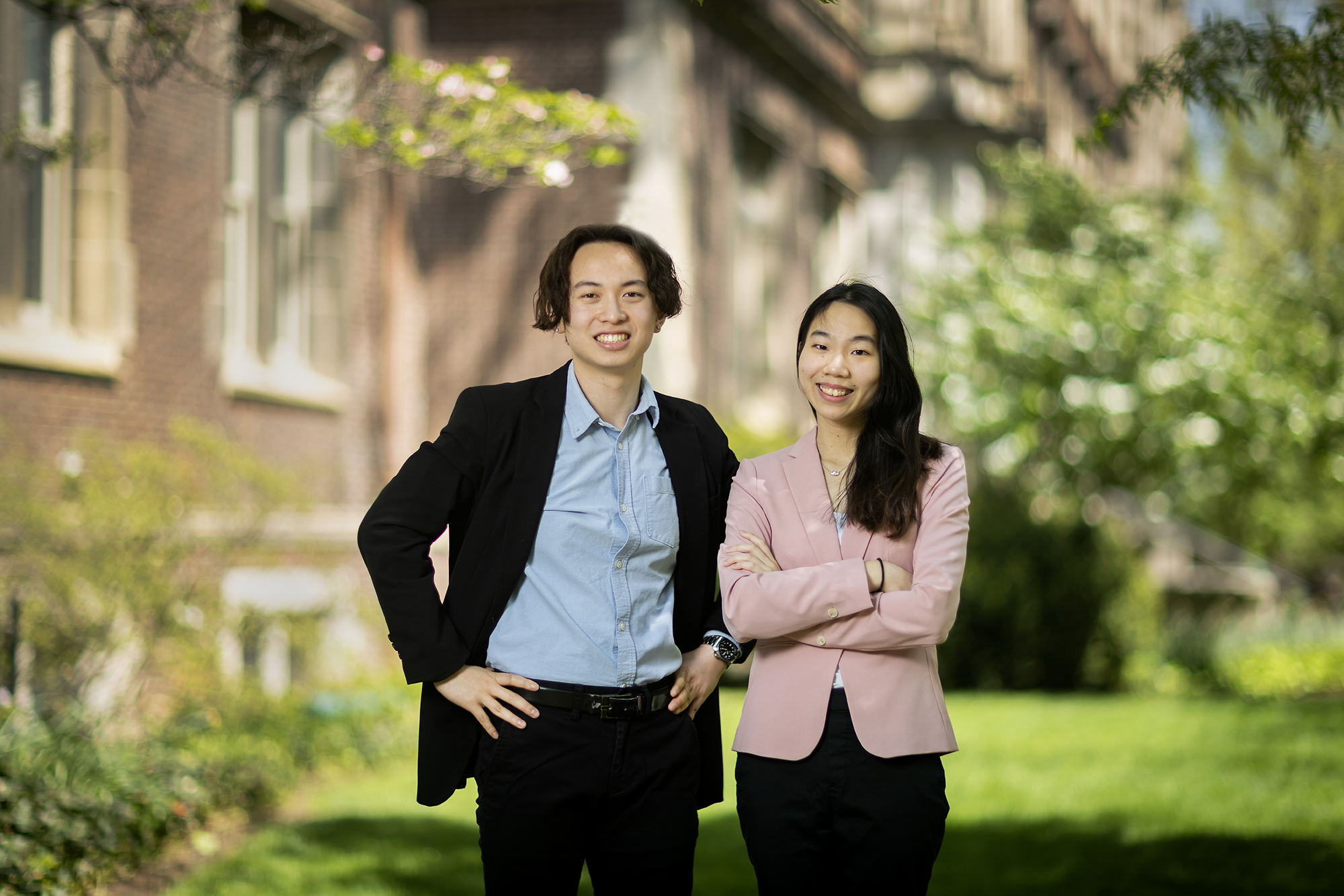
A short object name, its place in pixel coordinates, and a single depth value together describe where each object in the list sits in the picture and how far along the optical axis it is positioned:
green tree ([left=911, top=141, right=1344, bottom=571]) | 13.07
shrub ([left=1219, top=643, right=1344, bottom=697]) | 12.97
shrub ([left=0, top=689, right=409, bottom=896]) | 4.95
